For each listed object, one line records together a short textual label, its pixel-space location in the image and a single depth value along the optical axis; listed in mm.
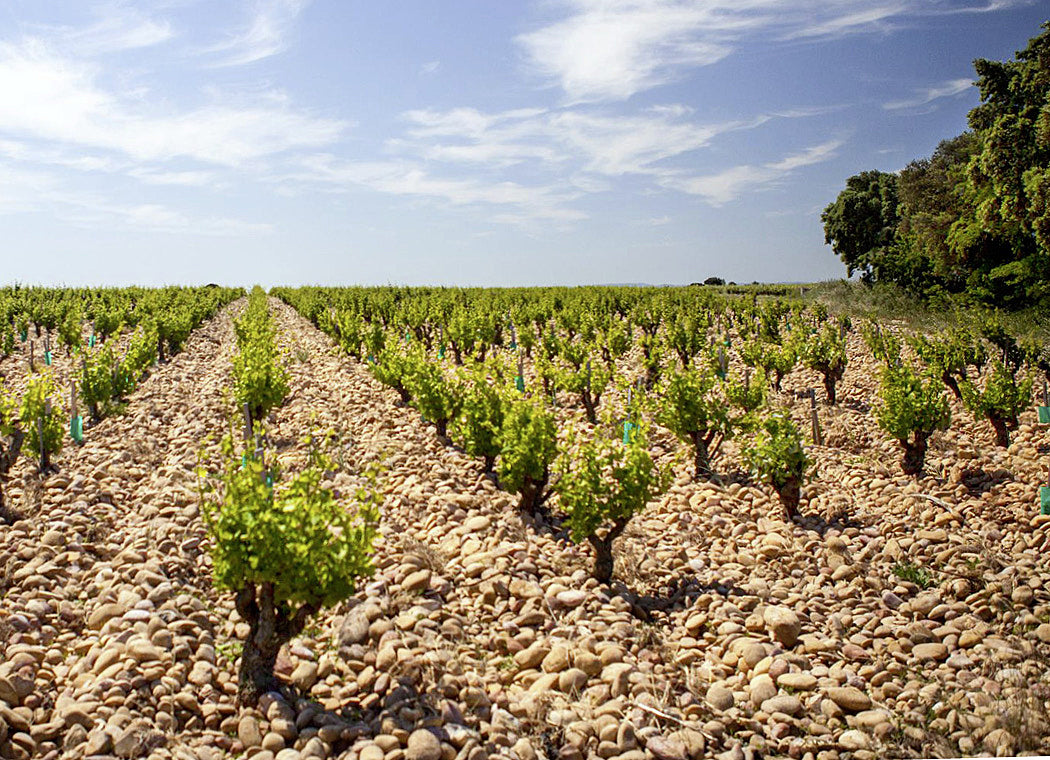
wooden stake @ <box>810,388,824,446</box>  11672
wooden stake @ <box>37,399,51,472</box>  9197
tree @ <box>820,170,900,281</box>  45062
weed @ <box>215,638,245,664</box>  5508
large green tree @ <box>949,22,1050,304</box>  17219
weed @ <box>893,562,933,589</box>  7125
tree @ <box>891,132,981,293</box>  27141
